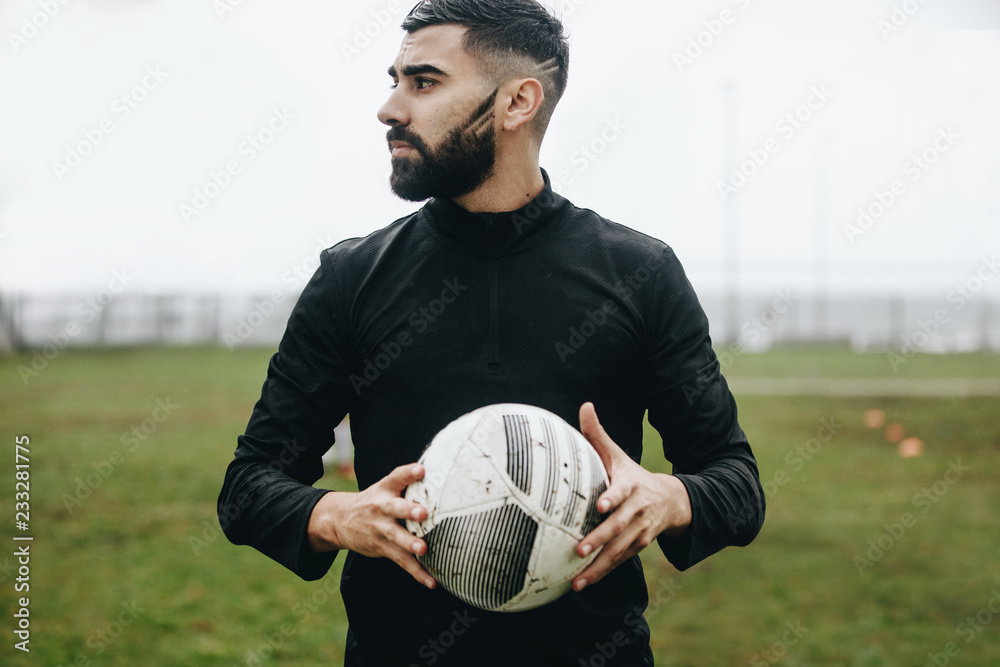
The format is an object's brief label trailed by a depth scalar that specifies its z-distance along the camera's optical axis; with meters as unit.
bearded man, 2.29
